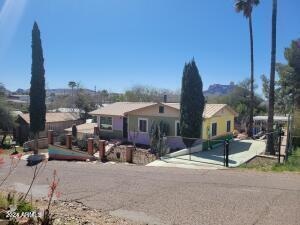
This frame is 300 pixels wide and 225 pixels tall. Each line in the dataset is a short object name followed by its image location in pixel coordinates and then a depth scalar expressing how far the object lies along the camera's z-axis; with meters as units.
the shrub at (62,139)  19.65
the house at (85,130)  21.73
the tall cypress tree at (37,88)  21.96
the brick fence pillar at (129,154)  14.13
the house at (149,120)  18.56
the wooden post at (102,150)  15.25
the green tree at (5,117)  24.79
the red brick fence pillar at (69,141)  18.21
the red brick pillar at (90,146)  15.87
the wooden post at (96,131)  21.76
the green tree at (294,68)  23.40
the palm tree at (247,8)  25.53
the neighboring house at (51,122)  26.91
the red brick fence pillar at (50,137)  19.21
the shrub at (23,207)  4.57
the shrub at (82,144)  18.15
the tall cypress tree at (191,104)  17.13
